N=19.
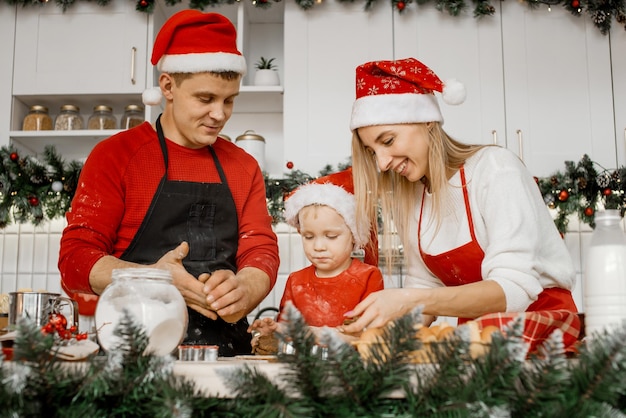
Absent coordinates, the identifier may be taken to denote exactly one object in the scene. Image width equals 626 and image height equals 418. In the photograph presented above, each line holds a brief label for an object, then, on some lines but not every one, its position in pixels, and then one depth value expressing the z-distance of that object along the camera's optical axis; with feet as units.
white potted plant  10.95
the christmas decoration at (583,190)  10.05
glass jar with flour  3.04
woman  4.67
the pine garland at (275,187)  10.02
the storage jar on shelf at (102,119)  10.87
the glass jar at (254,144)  10.48
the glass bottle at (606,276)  3.35
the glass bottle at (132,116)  10.72
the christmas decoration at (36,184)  10.00
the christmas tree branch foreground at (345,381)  2.31
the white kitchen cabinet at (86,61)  10.83
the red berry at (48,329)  3.14
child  6.50
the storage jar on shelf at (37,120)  10.84
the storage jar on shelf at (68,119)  10.87
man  5.48
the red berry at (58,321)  3.41
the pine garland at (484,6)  10.74
